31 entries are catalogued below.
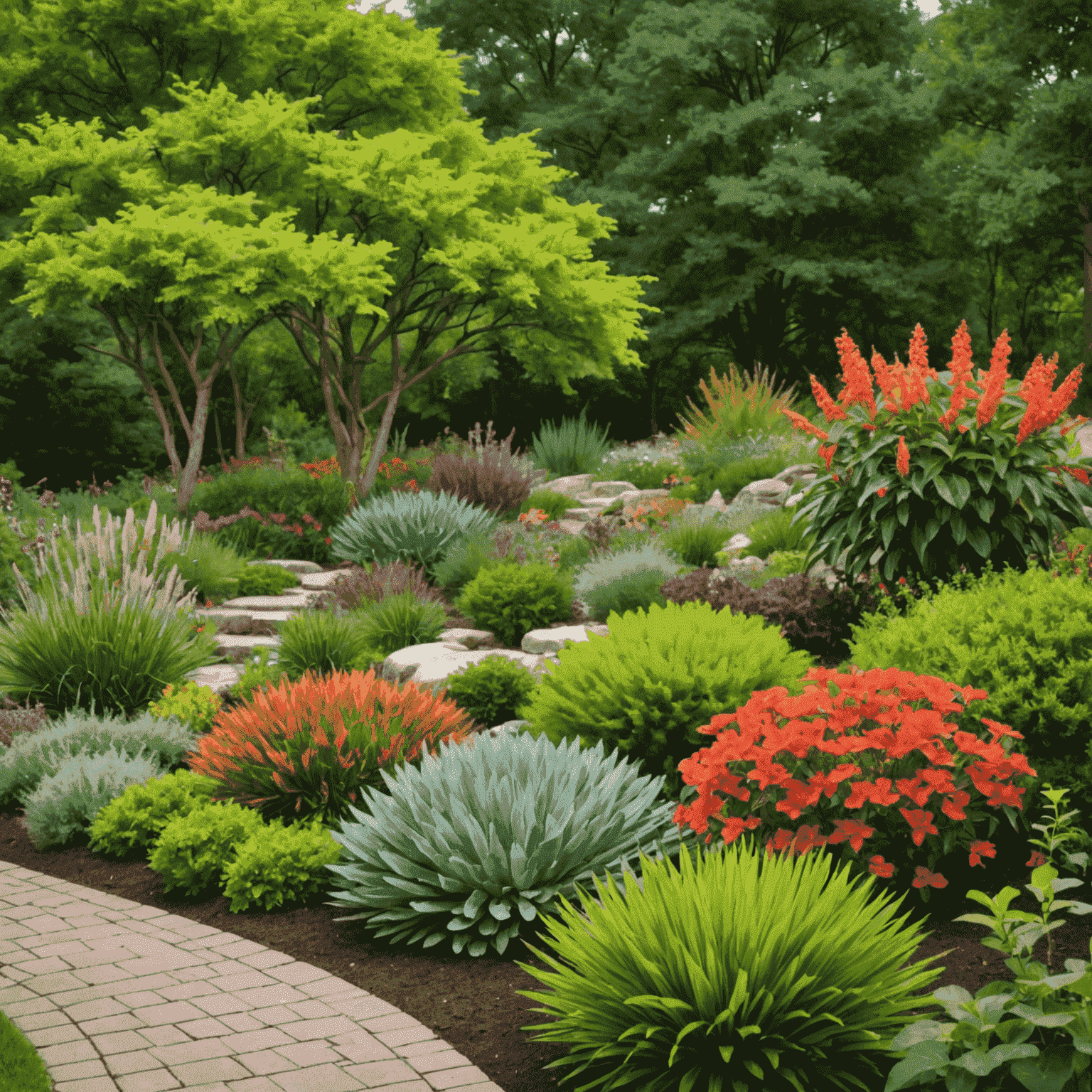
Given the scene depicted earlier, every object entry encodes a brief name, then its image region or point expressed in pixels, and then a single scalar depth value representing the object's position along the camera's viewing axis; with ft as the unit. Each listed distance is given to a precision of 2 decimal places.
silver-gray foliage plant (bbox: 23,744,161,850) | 17.69
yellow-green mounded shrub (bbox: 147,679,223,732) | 21.68
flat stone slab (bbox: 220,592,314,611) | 33.71
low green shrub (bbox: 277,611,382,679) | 25.46
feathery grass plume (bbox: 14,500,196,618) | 23.40
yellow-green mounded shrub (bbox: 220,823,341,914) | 14.49
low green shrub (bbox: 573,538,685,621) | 28.43
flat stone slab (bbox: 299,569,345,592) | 37.65
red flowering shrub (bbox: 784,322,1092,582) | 19.72
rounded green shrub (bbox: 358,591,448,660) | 28.35
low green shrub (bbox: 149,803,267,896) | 15.12
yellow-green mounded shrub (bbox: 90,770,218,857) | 16.84
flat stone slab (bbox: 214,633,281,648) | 29.04
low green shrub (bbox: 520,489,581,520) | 46.83
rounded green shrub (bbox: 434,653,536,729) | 21.94
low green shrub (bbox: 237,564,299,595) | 36.27
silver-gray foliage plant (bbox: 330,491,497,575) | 37.17
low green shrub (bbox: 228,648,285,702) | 23.13
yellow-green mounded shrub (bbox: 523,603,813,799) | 16.02
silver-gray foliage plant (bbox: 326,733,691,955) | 12.75
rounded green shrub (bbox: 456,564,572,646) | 28.89
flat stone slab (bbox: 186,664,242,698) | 24.77
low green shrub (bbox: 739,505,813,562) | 33.47
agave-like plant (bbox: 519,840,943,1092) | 8.89
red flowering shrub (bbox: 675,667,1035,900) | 11.49
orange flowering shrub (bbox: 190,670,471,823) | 16.46
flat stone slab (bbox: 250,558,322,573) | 41.83
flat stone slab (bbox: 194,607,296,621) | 31.94
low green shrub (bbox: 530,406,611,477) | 60.39
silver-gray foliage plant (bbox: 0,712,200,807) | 19.47
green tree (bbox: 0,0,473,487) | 48.62
